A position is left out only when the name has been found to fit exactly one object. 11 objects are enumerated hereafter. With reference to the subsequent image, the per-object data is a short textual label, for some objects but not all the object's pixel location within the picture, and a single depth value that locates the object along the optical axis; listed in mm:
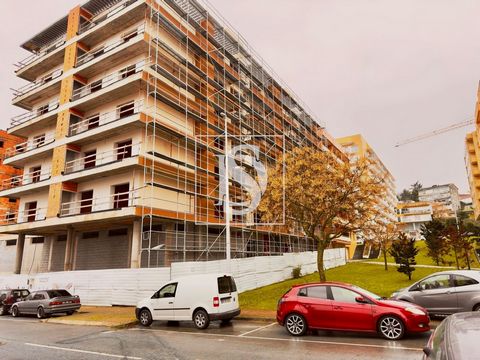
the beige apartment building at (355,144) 70688
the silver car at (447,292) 10236
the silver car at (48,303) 16438
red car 8727
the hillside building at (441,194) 130750
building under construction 21672
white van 11953
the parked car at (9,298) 19516
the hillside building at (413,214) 101750
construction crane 103100
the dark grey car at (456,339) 2733
